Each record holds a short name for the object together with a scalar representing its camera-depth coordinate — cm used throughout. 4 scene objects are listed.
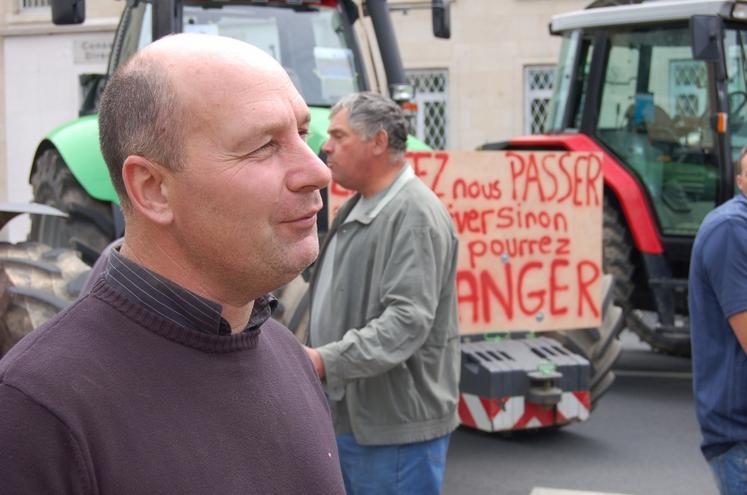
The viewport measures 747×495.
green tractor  582
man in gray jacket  335
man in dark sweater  132
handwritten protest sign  570
